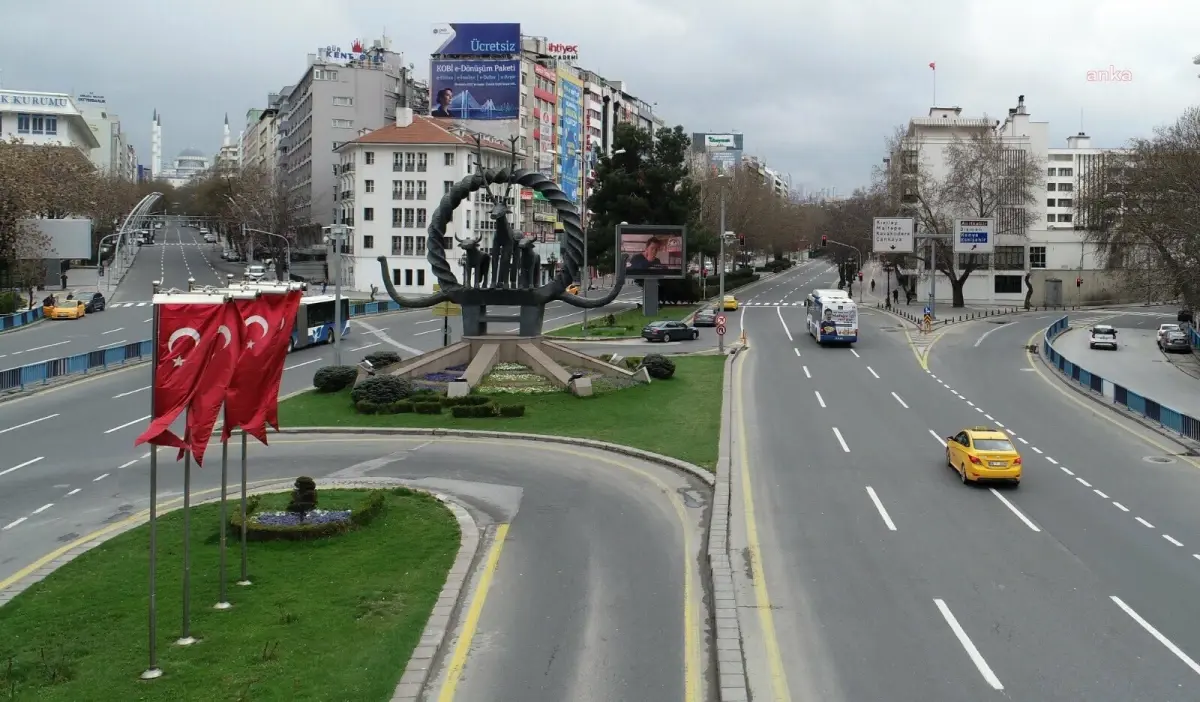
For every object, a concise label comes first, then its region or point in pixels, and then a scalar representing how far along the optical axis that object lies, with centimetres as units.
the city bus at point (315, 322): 5488
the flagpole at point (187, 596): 1296
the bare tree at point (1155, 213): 5256
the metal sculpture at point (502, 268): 4103
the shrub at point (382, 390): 3603
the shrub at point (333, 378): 3956
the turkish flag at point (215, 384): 1265
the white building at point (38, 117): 11138
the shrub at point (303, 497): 2002
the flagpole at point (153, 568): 1192
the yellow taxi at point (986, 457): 2428
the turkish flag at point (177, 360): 1202
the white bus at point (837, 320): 5519
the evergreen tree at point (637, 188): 7788
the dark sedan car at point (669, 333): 5969
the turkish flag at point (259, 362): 1388
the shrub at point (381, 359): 4134
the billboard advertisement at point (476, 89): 10575
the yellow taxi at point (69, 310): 6550
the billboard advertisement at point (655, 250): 6906
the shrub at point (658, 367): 4256
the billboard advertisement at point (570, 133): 12644
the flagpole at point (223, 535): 1470
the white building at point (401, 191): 9450
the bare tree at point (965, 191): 8569
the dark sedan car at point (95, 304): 7075
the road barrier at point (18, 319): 6016
